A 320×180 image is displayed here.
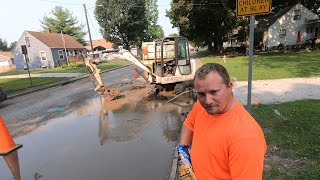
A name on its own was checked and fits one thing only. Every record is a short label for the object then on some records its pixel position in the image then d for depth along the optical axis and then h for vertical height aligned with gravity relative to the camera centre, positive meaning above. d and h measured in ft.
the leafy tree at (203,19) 80.39 +13.62
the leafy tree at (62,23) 162.17 +29.78
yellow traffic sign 10.65 +2.09
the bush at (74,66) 88.35 -3.01
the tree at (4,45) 223.13 +20.96
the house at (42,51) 104.13 +5.30
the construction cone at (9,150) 13.53 -5.94
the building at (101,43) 187.28 +13.18
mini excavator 29.48 -2.39
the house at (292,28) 94.38 +7.32
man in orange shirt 4.04 -1.83
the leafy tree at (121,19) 118.00 +21.72
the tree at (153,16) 196.89 +36.71
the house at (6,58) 142.68 +3.95
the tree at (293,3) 108.18 +21.79
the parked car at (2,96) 30.77 -4.80
